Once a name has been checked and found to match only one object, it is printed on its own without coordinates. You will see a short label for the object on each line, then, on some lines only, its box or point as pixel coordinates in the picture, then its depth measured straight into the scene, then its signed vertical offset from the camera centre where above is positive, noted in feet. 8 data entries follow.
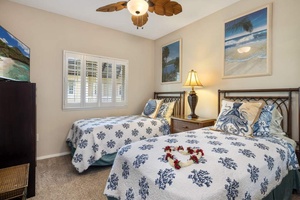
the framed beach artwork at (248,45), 7.35 +2.68
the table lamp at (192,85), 9.62 +0.82
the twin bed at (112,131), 7.91 -1.85
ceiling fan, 5.78 +3.61
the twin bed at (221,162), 3.35 -1.59
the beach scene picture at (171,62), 11.98 +2.83
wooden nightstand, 8.60 -1.36
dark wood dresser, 5.72 -1.03
